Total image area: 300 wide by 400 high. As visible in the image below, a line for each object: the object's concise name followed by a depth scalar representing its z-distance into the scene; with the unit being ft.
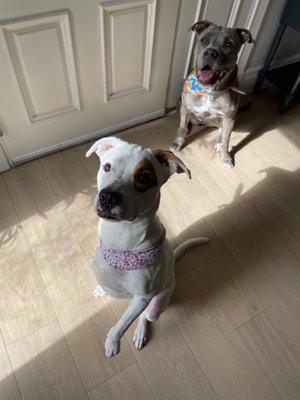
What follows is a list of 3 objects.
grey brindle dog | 5.52
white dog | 3.03
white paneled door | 5.17
